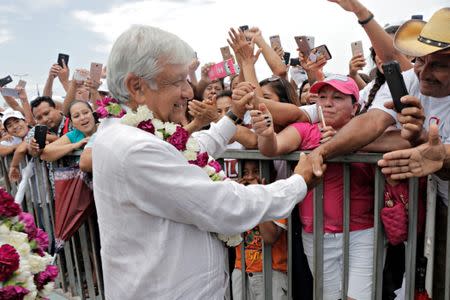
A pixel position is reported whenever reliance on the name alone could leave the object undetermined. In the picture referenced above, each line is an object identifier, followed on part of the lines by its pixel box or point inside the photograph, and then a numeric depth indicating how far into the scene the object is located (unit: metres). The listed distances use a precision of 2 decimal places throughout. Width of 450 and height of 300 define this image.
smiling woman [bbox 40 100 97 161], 3.59
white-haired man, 1.57
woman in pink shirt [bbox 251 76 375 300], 2.26
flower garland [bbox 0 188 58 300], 1.67
